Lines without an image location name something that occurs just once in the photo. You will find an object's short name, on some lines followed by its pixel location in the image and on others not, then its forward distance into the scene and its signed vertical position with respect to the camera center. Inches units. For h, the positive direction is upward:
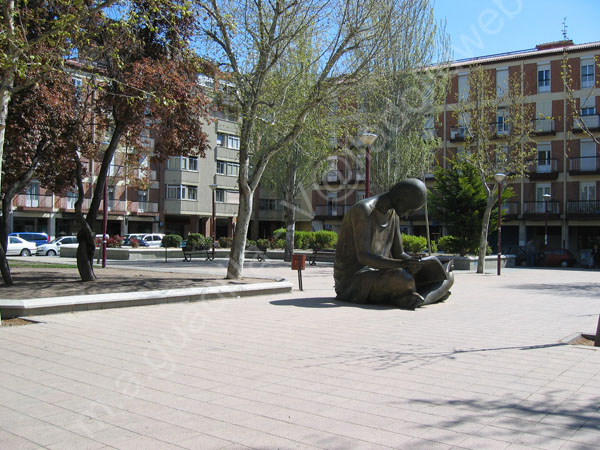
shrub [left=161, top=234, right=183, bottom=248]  1595.0 -33.6
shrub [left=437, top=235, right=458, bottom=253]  1135.6 -23.5
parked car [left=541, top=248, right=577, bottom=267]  1407.5 -63.5
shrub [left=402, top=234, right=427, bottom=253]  1095.6 -23.9
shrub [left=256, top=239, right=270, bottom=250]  1255.1 -33.8
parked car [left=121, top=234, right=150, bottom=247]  1525.3 -40.7
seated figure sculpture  392.2 -21.5
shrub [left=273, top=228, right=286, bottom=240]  1530.5 -12.3
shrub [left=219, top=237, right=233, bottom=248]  1507.1 -35.1
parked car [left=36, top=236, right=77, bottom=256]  1450.5 -56.2
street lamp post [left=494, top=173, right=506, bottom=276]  820.0 +78.2
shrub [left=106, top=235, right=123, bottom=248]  1277.1 -34.0
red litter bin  521.7 -30.9
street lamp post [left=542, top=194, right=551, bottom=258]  1566.4 +34.5
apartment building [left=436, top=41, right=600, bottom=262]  1608.0 +226.2
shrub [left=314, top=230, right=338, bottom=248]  1337.4 -20.3
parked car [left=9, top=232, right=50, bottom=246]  1539.1 -29.5
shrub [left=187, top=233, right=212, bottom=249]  1159.3 -28.4
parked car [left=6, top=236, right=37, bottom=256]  1428.4 -53.7
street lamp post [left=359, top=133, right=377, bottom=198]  537.3 +90.9
